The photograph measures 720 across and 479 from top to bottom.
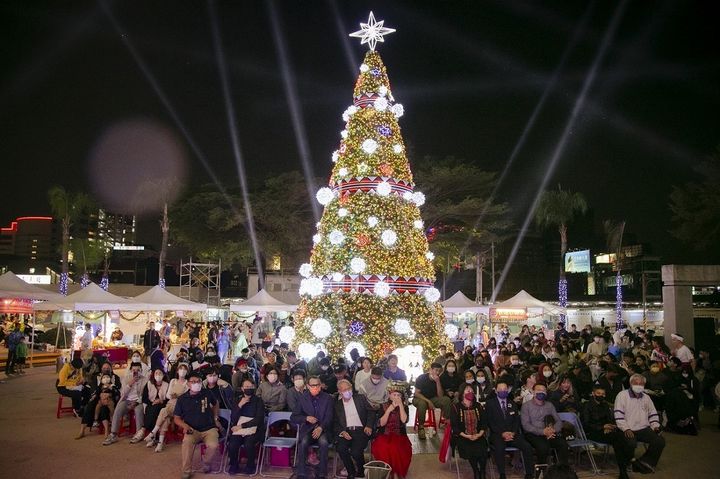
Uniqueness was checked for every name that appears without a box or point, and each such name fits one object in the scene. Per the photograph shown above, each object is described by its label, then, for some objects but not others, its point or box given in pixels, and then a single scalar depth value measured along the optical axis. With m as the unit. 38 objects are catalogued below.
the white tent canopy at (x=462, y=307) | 23.64
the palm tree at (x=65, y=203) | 47.16
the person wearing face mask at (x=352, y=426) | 7.87
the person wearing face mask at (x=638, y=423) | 8.15
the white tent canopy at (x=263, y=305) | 24.48
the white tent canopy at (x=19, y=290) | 19.30
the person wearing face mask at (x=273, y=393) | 9.12
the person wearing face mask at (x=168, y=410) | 9.30
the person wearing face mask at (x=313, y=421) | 7.81
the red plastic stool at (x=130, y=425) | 10.39
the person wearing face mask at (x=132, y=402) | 9.88
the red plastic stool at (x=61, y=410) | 11.95
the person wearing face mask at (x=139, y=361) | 10.39
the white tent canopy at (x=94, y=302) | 19.06
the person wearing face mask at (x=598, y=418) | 8.30
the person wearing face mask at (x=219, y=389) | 8.95
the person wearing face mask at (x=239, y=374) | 10.52
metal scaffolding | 40.17
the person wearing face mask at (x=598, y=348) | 15.54
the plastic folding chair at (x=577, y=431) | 8.34
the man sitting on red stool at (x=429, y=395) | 10.27
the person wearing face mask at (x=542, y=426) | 7.88
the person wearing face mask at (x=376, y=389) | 9.05
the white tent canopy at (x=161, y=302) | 20.89
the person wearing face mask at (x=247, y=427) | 8.10
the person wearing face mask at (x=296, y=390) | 8.45
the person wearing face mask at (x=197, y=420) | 8.03
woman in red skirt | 7.66
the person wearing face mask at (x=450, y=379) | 10.74
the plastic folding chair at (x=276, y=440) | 8.20
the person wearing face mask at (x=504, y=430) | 7.80
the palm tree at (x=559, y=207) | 43.94
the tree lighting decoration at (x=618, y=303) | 37.61
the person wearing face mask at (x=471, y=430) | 7.71
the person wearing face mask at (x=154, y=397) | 9.75
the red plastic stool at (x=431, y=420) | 10.60
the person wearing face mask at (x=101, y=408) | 10.21
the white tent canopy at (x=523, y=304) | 23.30
